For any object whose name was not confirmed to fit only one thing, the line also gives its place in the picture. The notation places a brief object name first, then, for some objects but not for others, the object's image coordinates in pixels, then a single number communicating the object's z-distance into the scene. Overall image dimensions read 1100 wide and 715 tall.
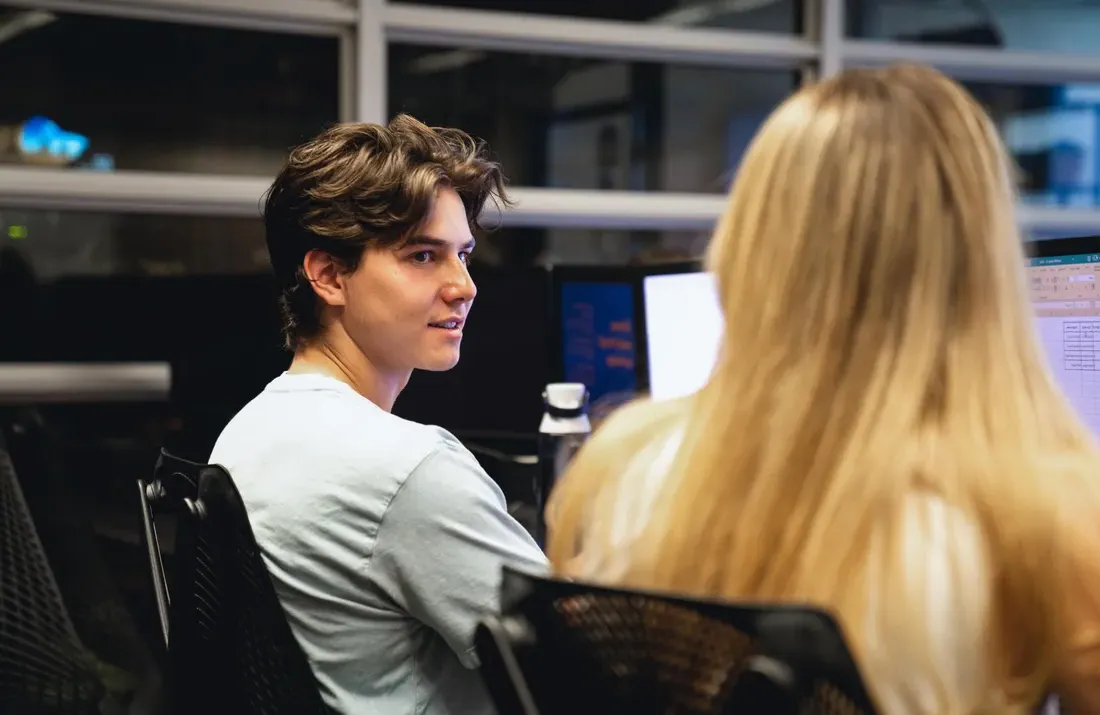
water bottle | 2.52
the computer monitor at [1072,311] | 2.15
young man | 1.89
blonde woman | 1.56
